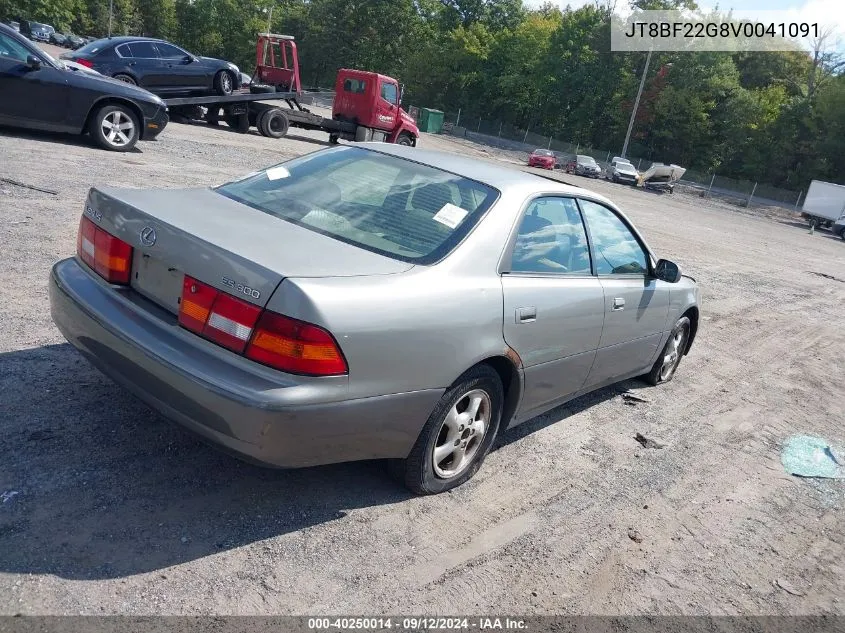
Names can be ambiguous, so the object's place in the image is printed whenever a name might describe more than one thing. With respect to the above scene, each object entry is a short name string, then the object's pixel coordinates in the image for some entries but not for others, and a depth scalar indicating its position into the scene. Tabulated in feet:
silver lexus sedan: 8.96
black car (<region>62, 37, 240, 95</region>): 52.75
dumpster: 189.77
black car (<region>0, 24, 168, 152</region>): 33.35
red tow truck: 65.57
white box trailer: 126.72
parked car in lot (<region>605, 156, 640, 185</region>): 147.64
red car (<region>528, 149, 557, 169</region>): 141.38
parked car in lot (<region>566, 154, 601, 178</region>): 148.87
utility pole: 176.36
